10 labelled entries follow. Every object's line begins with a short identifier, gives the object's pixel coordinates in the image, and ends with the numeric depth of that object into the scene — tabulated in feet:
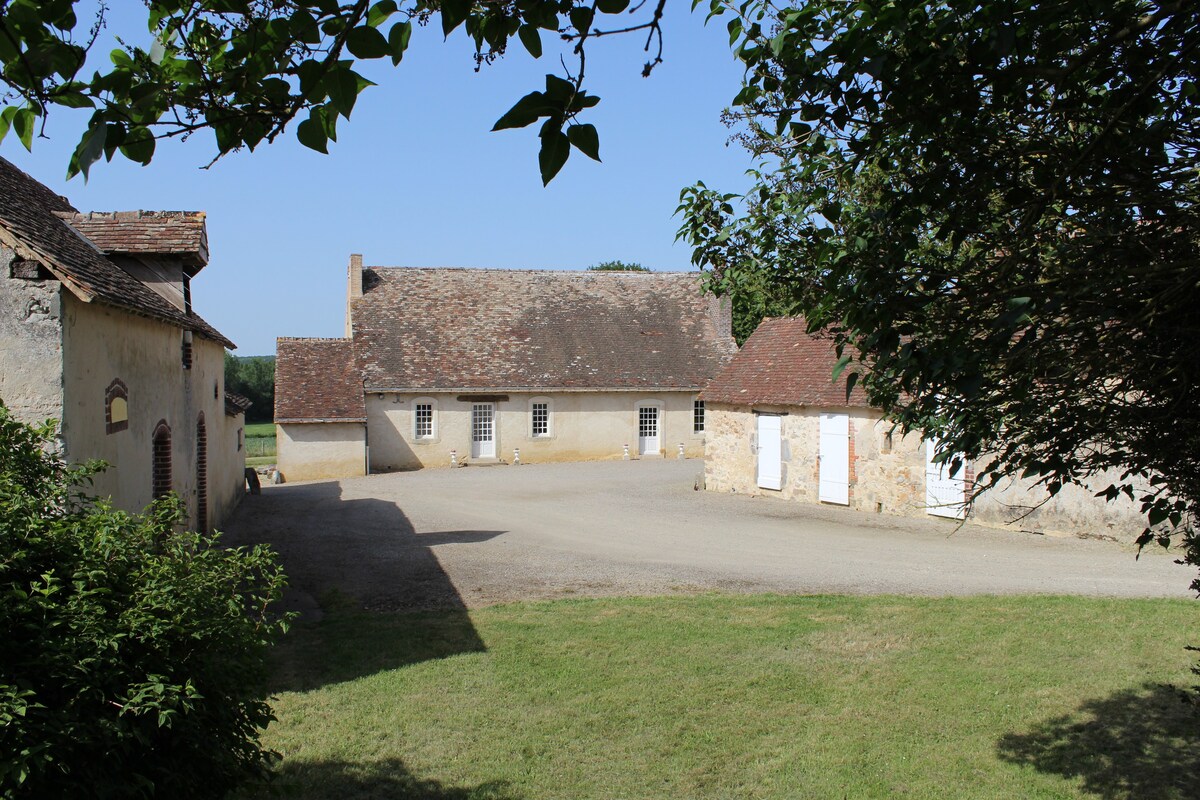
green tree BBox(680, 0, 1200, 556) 13.08
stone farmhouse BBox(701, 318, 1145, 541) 55.62
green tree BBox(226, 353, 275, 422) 249.96
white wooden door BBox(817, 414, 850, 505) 67.36
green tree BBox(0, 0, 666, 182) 8.20
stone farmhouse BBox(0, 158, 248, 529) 26.05
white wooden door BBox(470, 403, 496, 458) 105.60
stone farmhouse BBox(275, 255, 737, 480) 98.73
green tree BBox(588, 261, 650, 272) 234.66
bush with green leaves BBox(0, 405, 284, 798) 12.84
